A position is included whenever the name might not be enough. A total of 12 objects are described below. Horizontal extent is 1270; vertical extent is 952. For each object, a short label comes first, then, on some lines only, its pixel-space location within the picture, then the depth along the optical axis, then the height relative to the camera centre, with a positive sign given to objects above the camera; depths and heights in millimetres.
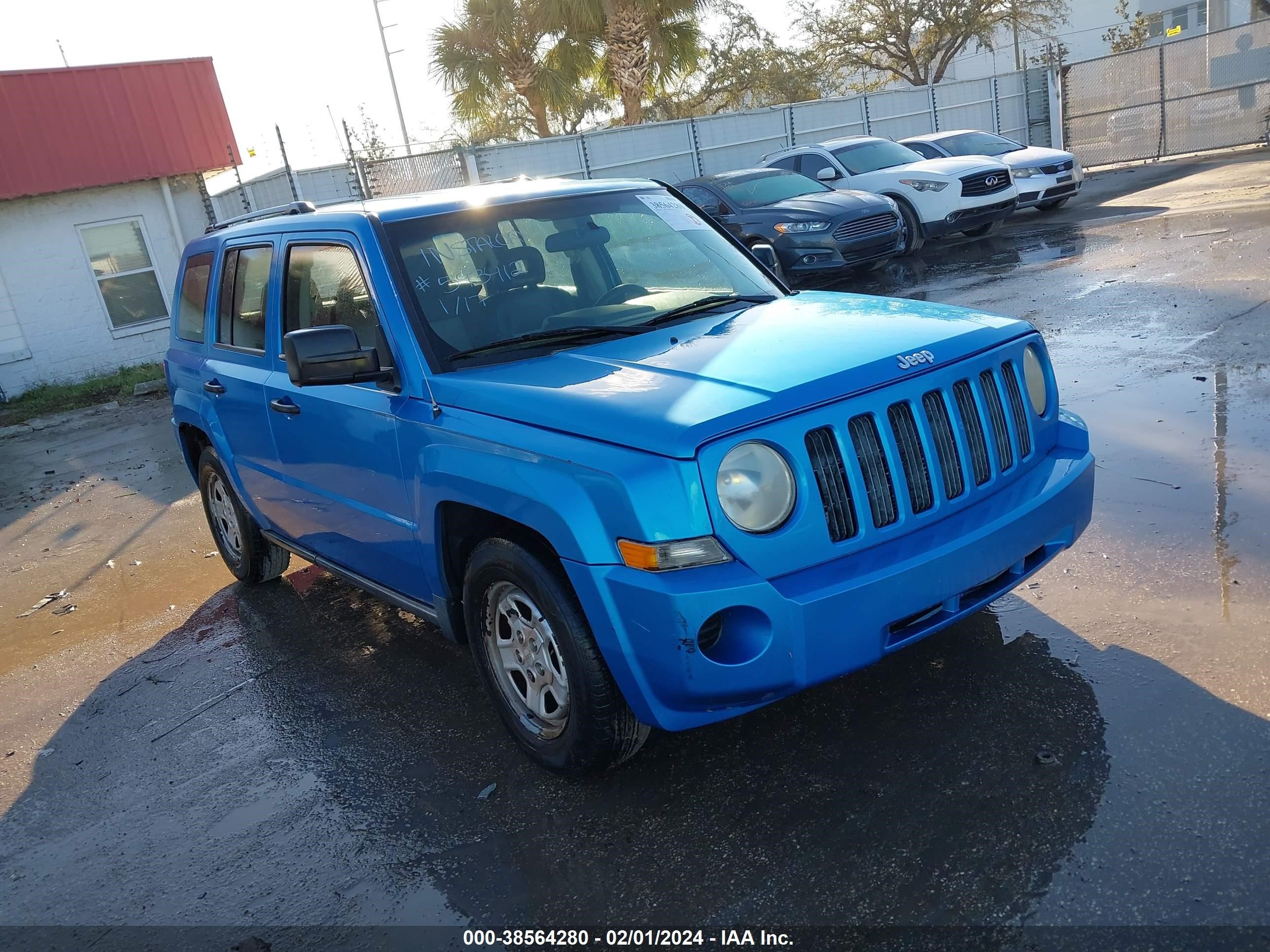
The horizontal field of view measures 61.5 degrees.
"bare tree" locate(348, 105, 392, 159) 25902 +1421
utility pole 33469 +3702
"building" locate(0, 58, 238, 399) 15312 +462
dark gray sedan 13461 -1460
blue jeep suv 2943 -936
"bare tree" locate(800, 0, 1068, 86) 32125 +1403
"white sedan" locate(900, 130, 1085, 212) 16797 -1565
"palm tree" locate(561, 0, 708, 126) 23562 +1989
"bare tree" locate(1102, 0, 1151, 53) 39812 +100
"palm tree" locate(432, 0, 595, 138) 25531 +2280
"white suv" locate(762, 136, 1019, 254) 15297 -1509
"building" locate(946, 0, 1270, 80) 64062 +699
